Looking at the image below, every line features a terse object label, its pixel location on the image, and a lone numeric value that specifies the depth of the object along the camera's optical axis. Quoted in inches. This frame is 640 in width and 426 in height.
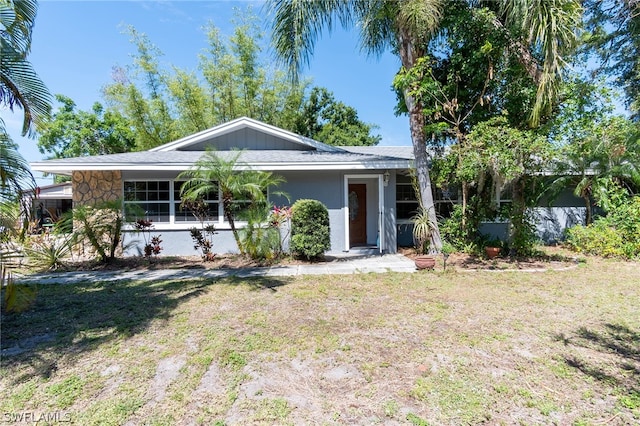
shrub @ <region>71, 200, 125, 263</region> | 321.7
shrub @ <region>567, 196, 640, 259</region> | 349.7
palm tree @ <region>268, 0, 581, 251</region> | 283.6
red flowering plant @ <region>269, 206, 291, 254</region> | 347.9
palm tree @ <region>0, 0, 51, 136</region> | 171.2
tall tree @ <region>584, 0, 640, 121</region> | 519.5
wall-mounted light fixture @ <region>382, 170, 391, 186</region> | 400.8
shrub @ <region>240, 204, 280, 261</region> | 339.0
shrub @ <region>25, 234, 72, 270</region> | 324.2
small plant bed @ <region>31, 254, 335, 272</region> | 333.7
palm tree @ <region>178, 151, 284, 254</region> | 322.3
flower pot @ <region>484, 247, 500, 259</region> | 356.5
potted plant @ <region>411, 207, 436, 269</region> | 351.1
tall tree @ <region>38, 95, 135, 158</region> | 1022.4
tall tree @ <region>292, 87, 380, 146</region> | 1067.9
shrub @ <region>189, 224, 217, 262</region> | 358.3
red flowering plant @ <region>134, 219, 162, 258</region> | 360.2
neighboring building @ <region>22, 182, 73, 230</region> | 993.5
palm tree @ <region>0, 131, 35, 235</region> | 160.1
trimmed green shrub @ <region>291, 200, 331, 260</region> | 335.6
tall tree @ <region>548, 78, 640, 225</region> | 339.9
